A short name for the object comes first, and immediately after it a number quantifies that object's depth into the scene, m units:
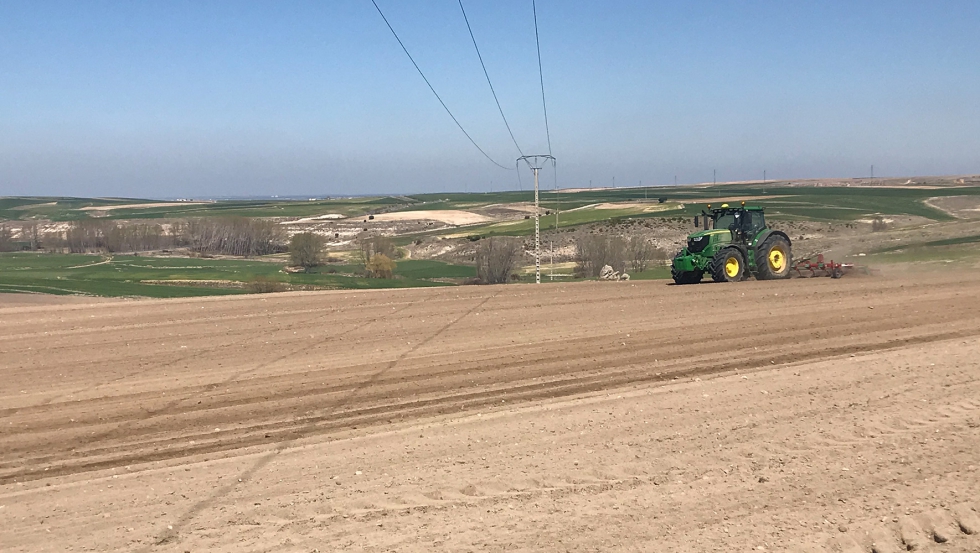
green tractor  24.17
